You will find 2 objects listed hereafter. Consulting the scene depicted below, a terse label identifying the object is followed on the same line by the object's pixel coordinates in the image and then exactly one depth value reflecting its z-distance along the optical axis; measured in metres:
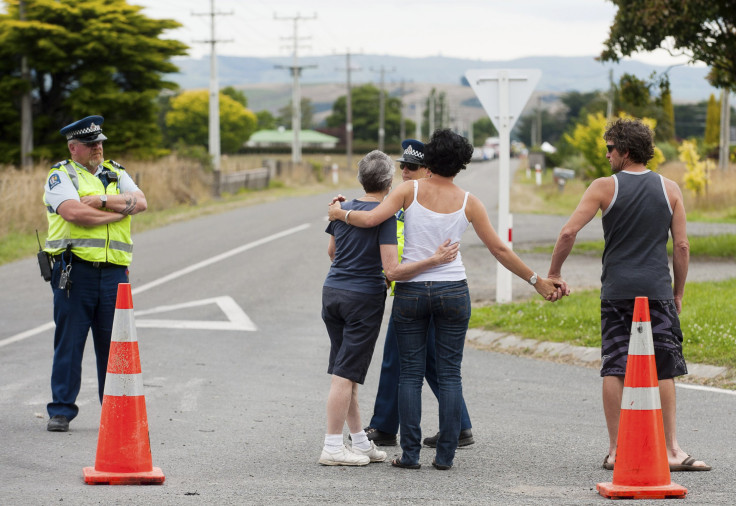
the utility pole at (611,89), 79.98
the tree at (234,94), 176.09
